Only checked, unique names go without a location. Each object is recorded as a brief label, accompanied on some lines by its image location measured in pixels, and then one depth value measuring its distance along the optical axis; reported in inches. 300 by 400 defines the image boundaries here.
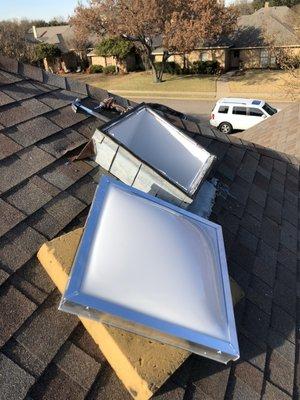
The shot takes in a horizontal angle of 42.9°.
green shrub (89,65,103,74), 1798.7
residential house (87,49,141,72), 1756.9
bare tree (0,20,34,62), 1497.3
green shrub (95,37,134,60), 1651.1
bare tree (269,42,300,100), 1073.4
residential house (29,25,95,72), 1900.7
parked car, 858.8
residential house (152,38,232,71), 1557.6
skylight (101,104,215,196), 155.6
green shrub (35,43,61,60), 1784.0
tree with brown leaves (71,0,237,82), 1269.7
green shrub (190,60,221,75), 1566.2
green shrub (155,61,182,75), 1619.1
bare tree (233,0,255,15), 2502.5
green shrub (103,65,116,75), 1755.7
